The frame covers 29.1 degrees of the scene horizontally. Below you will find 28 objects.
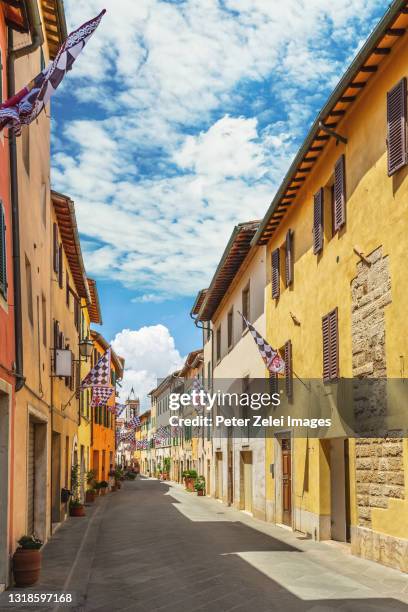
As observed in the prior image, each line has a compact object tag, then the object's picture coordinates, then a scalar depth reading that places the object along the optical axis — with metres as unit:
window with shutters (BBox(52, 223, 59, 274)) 19.66
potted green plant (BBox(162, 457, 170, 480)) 65.07
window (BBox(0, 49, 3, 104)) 10.27
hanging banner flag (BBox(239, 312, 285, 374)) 18.47
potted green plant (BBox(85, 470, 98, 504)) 31.85
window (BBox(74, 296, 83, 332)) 27.66
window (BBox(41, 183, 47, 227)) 16.27
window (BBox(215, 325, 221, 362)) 34.34
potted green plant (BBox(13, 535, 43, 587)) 10.91
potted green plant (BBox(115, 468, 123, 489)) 46.35
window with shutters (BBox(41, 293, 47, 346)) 16.27
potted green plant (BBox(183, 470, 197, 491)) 41.75
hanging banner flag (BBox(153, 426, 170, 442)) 55.06
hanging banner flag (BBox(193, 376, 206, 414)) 33.12
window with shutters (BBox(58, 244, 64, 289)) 21.35
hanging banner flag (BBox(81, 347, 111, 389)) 22.22
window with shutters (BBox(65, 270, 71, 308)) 23.87
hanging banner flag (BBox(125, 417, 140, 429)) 48.69
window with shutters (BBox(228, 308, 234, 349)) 30.27
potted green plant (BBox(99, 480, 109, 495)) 36.94
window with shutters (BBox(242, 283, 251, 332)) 26.56
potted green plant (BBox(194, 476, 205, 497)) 38.35
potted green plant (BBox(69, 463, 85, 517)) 24.58
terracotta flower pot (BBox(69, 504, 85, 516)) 24.80
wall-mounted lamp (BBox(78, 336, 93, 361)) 23.83
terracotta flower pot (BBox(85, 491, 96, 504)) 31.78
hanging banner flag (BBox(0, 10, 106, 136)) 7.52
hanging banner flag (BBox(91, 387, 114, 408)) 26.30
